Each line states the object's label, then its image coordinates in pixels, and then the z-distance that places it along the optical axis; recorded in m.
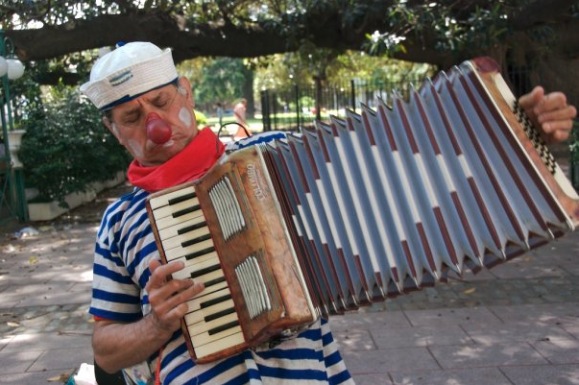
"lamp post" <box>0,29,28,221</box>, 10.45
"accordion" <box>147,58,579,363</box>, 1.68
